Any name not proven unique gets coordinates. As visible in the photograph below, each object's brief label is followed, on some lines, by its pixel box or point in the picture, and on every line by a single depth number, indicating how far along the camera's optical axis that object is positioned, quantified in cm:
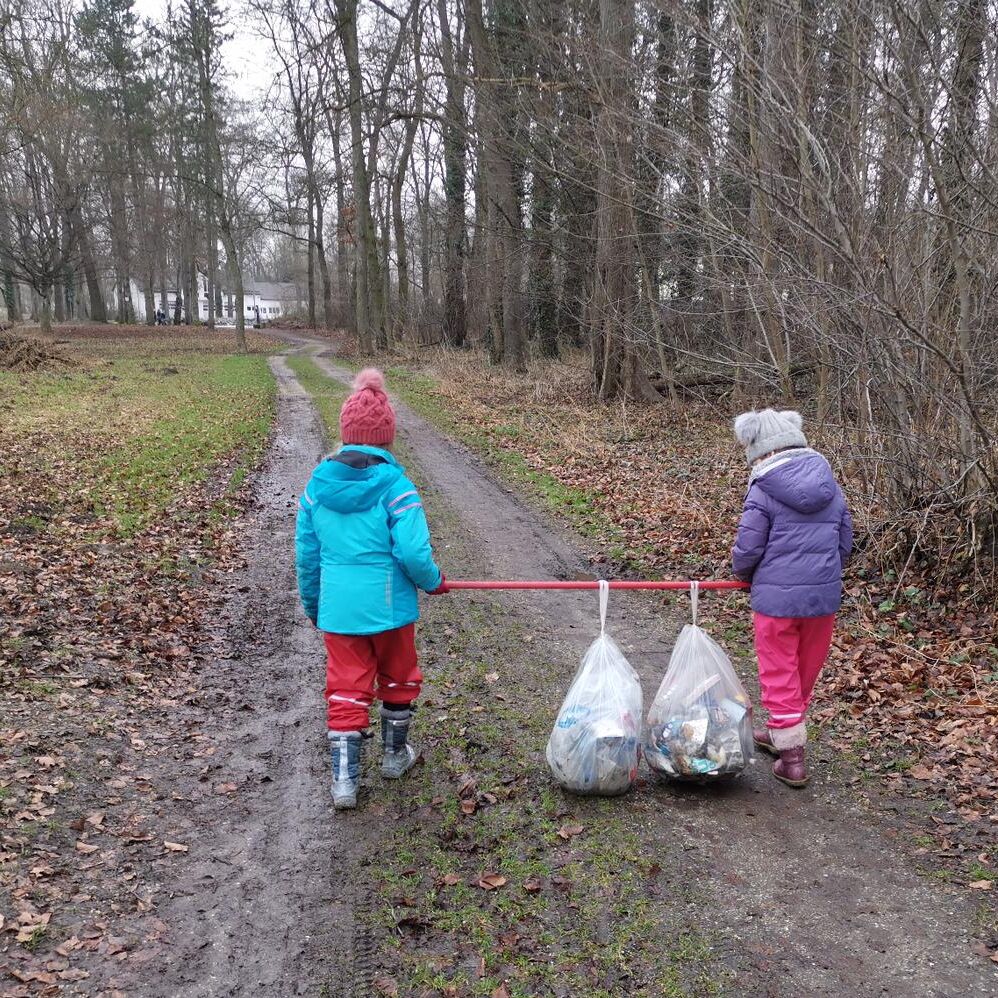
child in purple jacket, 411
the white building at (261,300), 7470
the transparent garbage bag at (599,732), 410
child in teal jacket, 402
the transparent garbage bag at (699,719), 414
